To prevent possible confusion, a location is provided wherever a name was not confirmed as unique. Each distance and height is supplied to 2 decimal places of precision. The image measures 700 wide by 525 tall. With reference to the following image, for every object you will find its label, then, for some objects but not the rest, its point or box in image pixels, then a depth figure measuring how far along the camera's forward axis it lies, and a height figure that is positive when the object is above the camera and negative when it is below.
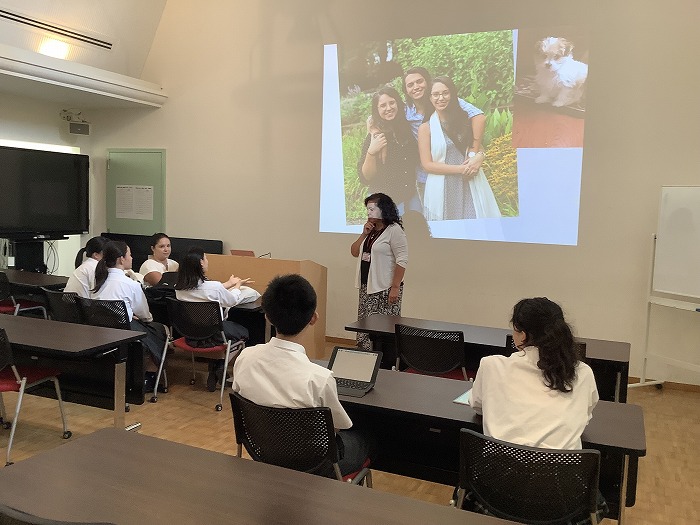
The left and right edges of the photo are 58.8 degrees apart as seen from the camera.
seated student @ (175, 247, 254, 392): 4.57 -0.58
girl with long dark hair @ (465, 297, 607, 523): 1.95 -0.54
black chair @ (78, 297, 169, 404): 4.18 -0.72
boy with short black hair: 2.11 -0.53
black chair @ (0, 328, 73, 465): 3.09 -0.95
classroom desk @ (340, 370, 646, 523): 2.17 -0.73
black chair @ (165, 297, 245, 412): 4.43 -0.84
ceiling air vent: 6.11 +1.83
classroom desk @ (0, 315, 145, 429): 3.03 -0.69
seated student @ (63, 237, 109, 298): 4.66 -0.56
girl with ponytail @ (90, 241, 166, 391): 4.38 -0.62
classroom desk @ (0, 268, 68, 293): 5.29 -0.68
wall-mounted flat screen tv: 6.86 +0.13
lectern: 5.42 -0.54
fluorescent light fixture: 6.52 +1.66
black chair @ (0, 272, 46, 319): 5.44 -0.87
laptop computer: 2.52 -0.63
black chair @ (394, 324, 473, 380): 3.59 -0.78
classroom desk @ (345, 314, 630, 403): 3.37 -0.72
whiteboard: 4.80 -0.13
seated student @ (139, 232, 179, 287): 5.31 -0.48
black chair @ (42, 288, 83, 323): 4.36 -0.73
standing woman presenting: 4.89 -0.34
